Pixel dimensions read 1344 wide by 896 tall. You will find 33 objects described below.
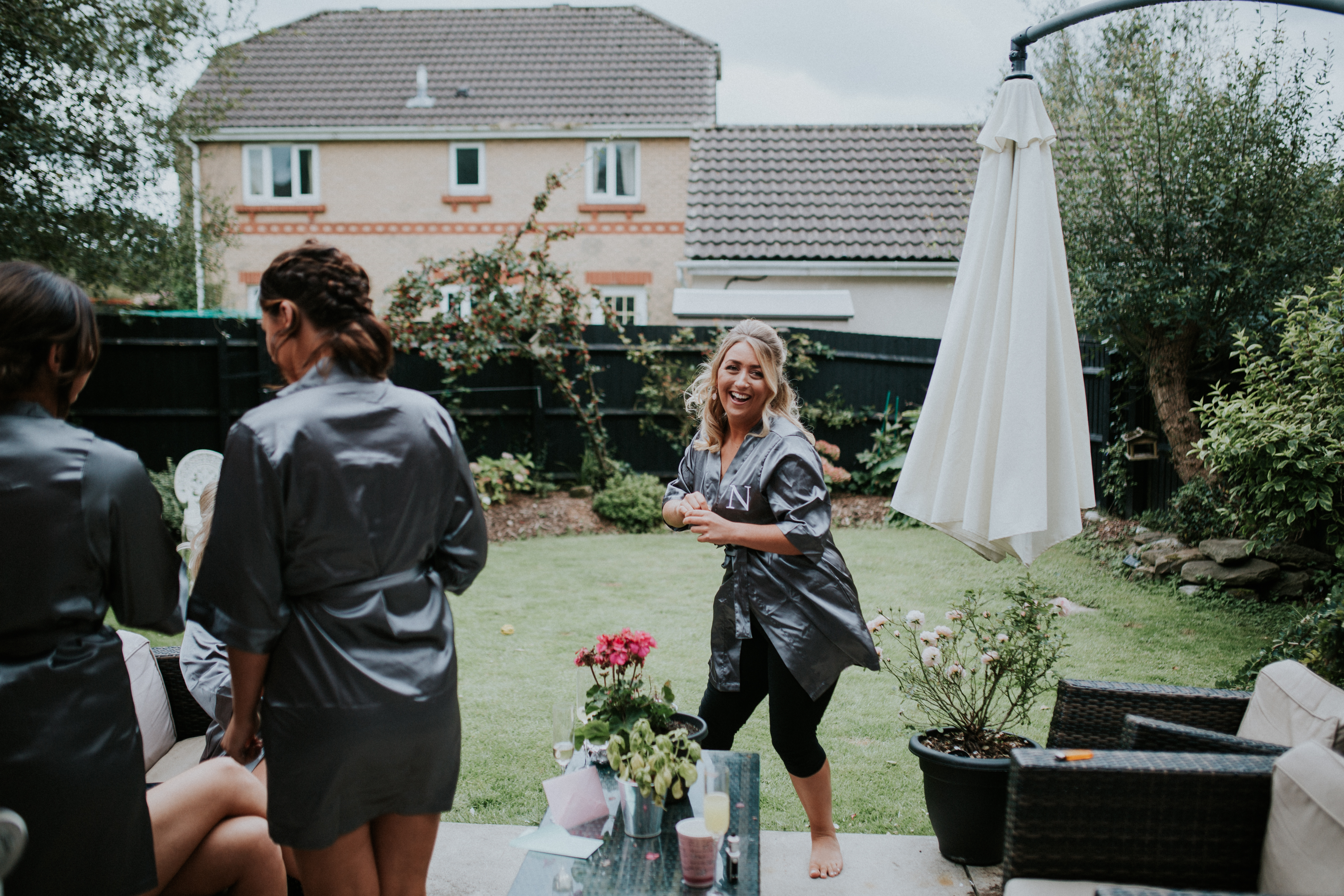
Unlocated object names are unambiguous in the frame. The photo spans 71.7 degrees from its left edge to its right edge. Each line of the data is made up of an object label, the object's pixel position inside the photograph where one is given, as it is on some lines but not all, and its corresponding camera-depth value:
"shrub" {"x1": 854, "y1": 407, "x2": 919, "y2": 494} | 10.41
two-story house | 15.70
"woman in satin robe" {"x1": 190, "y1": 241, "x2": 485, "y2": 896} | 1.74
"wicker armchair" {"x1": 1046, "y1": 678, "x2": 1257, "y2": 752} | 2.93
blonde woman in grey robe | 2.88
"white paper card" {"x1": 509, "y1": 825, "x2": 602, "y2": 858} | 2.48
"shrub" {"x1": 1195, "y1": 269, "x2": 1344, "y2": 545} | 4.51
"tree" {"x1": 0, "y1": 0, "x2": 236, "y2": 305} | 6.28
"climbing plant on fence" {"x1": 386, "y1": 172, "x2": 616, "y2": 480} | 9.78
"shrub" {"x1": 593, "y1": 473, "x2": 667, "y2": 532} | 9.55
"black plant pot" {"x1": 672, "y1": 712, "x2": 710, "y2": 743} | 2.93
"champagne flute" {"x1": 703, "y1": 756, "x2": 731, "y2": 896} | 2.41
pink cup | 2.30
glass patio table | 2.31
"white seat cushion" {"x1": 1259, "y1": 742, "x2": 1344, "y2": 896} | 2.04
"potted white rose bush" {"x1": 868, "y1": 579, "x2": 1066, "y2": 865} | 3.02
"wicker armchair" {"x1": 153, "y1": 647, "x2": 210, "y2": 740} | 3.21
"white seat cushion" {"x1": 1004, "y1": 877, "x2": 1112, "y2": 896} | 2.33
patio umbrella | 3.05
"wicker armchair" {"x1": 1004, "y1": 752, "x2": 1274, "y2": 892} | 2.35
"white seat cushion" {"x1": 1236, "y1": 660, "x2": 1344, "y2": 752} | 2.48
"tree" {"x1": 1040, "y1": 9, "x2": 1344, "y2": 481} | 6.58
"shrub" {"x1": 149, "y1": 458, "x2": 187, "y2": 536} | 7.89
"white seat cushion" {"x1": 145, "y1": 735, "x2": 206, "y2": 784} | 2.93
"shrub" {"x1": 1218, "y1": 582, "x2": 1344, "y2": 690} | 3.87
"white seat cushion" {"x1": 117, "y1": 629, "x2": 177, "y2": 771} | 3.00
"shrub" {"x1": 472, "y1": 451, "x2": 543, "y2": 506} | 9.72
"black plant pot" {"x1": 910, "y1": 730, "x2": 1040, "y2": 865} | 2.97
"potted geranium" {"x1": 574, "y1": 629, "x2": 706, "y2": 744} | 2.84
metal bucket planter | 2.52
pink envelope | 2.60
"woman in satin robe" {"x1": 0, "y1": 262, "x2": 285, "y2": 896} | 1.68
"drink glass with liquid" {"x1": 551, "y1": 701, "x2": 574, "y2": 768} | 2.99
